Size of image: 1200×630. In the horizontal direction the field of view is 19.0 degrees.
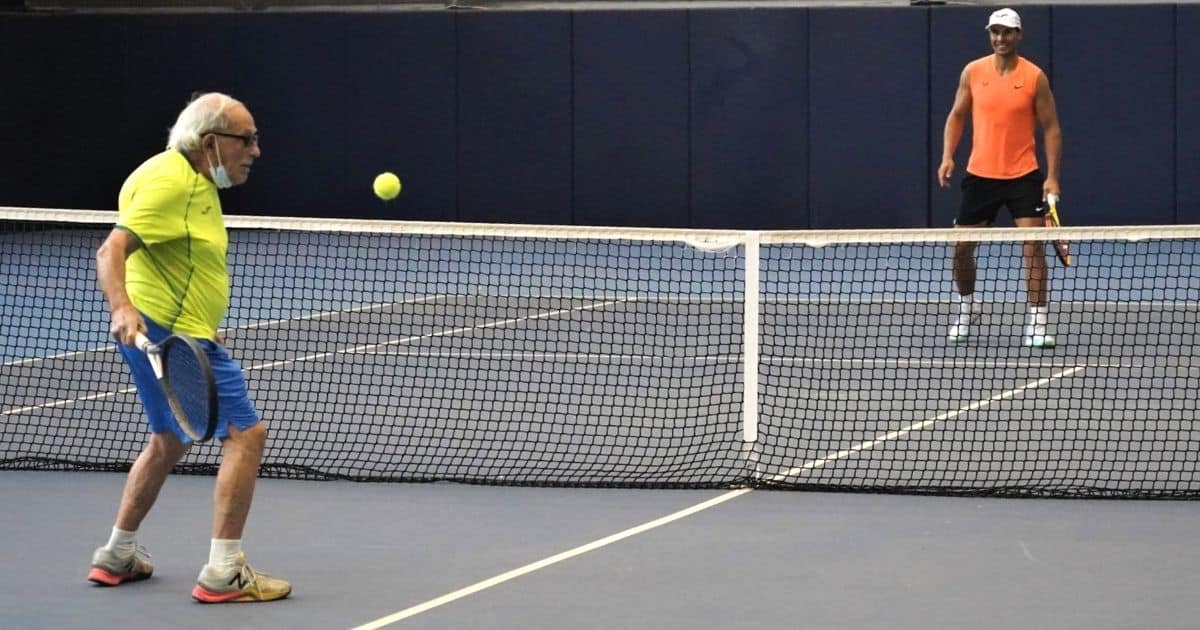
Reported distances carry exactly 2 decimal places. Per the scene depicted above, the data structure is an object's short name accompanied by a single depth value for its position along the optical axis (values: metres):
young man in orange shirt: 18.13
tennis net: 12.91
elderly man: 9.20
